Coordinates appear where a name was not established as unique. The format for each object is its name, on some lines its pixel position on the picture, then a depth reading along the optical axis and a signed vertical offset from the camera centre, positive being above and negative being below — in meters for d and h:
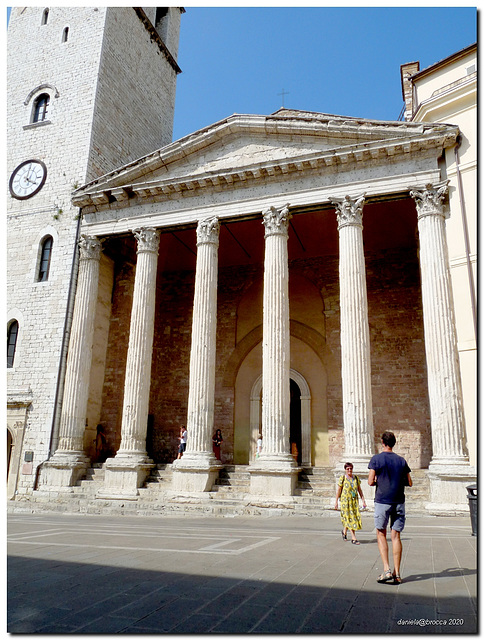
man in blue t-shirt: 4.59 -0.50
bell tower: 15.69 +10.84
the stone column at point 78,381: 14.38 +1.52
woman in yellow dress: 7.10 -0.92
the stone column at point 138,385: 13.52 +1.40
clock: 18.12 +9.42
